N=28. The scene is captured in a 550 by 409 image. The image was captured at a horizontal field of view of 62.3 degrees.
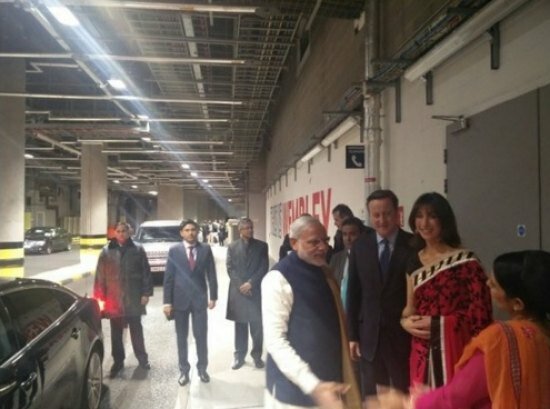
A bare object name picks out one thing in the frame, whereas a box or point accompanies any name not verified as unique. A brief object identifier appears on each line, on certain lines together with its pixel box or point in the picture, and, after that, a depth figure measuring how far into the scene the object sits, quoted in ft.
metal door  9.11
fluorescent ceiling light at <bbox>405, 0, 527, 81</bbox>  9.77
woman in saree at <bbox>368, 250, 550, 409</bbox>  4.35
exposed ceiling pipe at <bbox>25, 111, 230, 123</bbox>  40.60
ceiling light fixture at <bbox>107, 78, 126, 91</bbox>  29.83
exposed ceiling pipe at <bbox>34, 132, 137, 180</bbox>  48.05
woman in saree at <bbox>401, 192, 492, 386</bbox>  6.68
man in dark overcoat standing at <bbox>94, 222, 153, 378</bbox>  16.74
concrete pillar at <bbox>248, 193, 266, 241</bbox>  82.94
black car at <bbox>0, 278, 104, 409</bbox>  8.68
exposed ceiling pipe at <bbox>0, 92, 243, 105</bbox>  30.09
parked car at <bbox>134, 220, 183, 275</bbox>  38.63
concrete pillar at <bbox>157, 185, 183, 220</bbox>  116.16
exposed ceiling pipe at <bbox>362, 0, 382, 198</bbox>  17.97
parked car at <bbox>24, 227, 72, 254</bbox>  76.95
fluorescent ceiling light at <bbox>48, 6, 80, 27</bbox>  18.99
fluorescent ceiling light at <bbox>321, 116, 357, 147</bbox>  20.91
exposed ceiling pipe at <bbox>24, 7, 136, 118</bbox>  19.64
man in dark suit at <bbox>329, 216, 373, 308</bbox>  13.29
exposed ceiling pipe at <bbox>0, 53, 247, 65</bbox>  24.80
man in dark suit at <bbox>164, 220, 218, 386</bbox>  15.29
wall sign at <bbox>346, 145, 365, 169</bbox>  19.43
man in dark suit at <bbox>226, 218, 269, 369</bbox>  17.07
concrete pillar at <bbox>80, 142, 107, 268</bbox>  55.57
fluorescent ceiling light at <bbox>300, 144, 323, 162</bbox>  28.40
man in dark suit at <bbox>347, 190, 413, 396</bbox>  8.52
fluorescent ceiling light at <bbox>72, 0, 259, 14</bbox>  17.80
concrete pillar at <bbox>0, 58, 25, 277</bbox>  30.99
